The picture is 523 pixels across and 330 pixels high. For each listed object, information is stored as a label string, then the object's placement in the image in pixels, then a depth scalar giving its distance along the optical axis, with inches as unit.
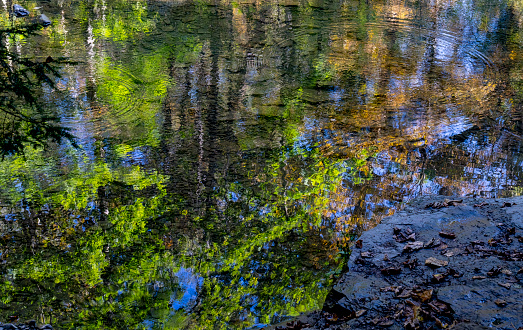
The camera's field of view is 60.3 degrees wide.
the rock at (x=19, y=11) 410.9
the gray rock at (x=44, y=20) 394.6
